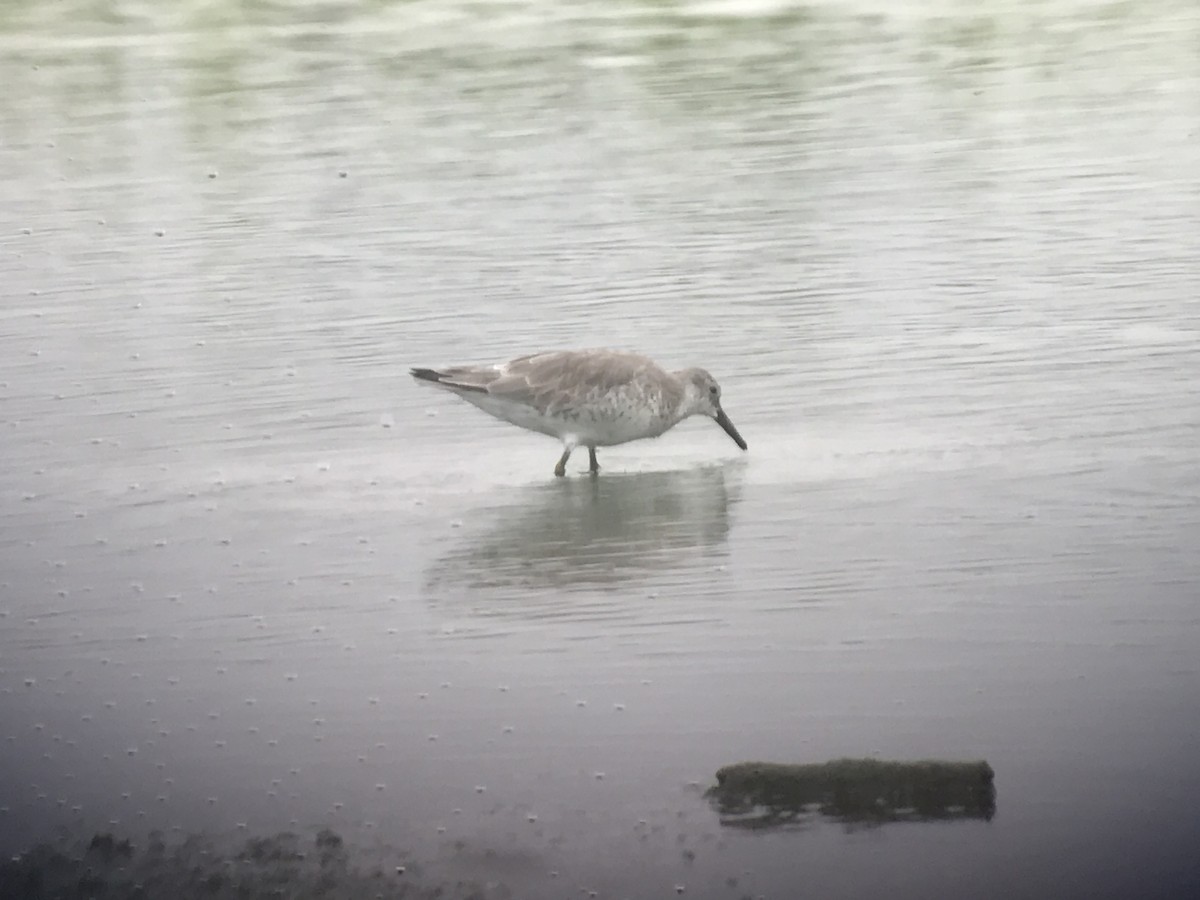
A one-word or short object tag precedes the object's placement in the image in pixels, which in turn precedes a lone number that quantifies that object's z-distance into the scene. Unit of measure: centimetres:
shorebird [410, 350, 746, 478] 1920
